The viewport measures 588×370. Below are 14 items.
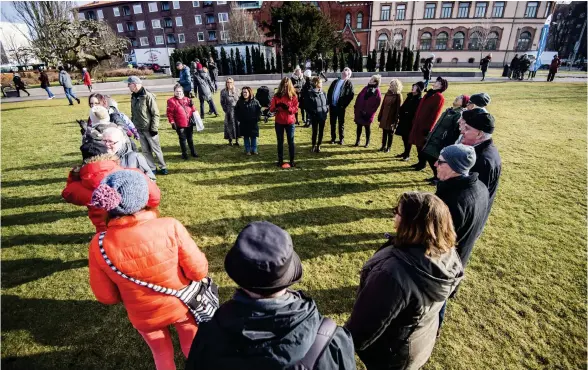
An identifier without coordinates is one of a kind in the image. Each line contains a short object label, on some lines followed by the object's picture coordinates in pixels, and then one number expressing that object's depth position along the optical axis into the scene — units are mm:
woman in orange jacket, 1723
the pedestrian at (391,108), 6977
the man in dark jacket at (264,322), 1078
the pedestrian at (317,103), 7164
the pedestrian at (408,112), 6605
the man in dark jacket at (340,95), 7602
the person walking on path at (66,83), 15273
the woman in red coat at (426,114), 5863
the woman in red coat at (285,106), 6102
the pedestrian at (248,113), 7024
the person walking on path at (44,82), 17656
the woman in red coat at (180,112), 6672
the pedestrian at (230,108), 8199
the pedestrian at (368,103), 7214
